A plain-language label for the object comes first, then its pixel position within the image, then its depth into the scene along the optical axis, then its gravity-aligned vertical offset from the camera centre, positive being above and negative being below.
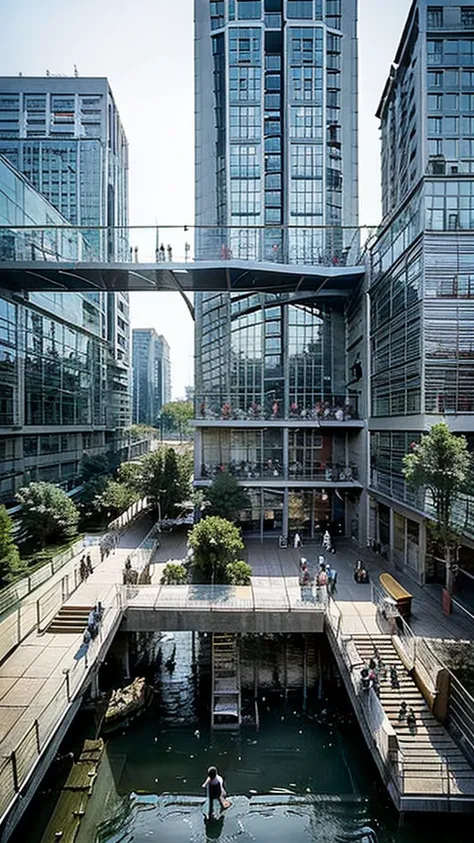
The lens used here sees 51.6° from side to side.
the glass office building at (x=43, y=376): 28.00 +3.35
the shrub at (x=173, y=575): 19.11 -5.94
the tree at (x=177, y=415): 91.11 +1.76
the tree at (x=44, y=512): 25.34 -4.60
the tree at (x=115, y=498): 32.00 -4.89
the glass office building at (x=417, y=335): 19.14 +3.73
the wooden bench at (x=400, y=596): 16.22 -5.76
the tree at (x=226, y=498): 25.56 -3.94
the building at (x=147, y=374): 127.56 +13.47
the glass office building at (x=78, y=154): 59.22 +33.68
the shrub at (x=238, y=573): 19.12 -5.88
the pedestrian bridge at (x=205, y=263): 26.30 +8.68
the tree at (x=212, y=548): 19.17 -4.88
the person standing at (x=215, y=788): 11.30 -8.43
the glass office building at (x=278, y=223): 29.80 +13.16
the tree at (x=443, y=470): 15.64 -1.53
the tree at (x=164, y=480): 29.17 -3.36
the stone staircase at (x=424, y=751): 10.02 -7.23
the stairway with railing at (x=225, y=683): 14.88 -8.44
